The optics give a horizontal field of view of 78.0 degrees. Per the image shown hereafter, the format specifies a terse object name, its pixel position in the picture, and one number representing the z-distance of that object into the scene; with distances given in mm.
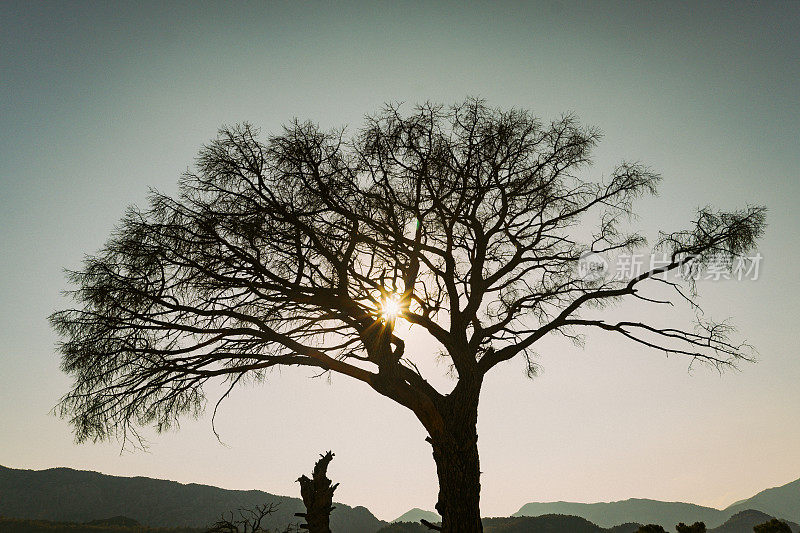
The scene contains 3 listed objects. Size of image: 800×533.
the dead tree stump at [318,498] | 10672
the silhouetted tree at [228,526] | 10432
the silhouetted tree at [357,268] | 7672
